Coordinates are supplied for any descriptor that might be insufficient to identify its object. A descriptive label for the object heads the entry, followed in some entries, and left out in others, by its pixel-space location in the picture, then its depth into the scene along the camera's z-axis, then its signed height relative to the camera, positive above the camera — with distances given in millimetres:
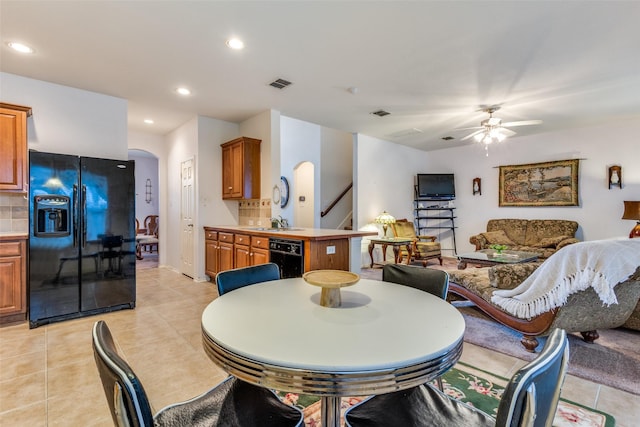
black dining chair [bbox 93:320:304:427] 712 -711
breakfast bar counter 3238 -405
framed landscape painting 5957 +569
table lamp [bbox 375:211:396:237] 6391 -126
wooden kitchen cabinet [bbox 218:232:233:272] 4410 -539
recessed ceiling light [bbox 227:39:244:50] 2746 +1520
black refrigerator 3111 -234
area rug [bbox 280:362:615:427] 1704 -1137
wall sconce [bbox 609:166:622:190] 5434 +627
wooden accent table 5930 -594
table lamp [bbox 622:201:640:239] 4884 -23
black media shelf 7629 -159
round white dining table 824 -397
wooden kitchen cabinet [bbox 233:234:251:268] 4074 -500
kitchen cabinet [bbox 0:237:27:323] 3086 -644
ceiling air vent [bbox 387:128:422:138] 5930 +1577
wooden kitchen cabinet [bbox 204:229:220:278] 4746 -606
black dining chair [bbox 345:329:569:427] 674 -518
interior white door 5171 -1
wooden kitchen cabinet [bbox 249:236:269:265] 3758 -453
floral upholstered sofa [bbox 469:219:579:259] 5527 -441
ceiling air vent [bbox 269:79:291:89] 3617 +1536
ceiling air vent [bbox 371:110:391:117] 4751 +1550
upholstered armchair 6207 -649
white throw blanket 2078 -427
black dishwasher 3287 -467
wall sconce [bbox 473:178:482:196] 7188 +608
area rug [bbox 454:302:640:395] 2160 -1136
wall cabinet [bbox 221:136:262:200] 4672 +698
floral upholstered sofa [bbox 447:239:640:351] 2094 -610
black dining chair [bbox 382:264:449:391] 1714 -384
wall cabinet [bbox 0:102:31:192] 3143 +691
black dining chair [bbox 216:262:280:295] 1695 -369
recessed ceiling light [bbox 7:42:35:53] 2850 +1559
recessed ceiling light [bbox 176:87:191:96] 3854 +1554
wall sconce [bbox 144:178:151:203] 9086 +676
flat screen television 7387 +636
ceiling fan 4562 +1268
